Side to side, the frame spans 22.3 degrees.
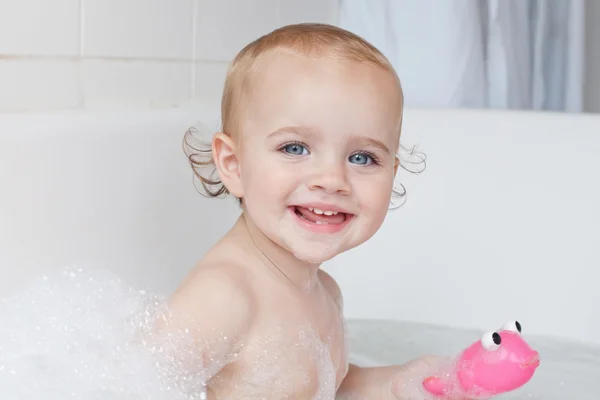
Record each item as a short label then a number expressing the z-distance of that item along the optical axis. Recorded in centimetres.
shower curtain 158
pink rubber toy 101
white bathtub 118
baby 101
